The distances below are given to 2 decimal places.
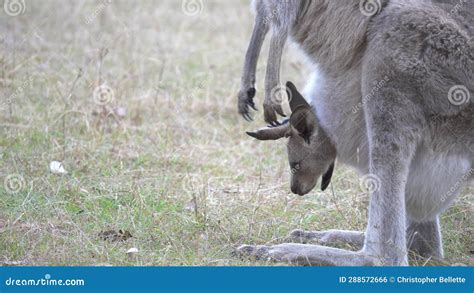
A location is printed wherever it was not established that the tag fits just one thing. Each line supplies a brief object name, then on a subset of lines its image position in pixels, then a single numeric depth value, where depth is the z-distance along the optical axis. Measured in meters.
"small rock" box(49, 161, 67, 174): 10.30
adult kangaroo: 7.35
